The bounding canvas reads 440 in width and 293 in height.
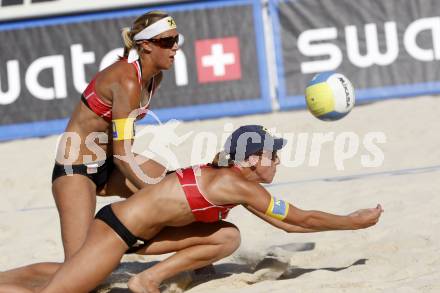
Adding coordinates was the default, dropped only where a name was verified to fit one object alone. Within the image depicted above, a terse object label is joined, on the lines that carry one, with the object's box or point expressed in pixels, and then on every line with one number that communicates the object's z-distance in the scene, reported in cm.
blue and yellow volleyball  1074
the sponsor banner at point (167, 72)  1998
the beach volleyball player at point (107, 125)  952
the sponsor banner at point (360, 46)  1998
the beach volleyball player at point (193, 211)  884
